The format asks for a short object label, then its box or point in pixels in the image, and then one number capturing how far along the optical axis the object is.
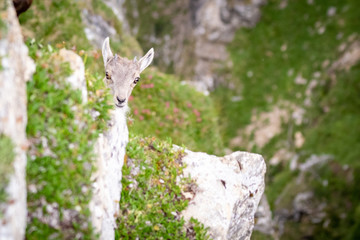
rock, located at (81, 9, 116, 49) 27.05
